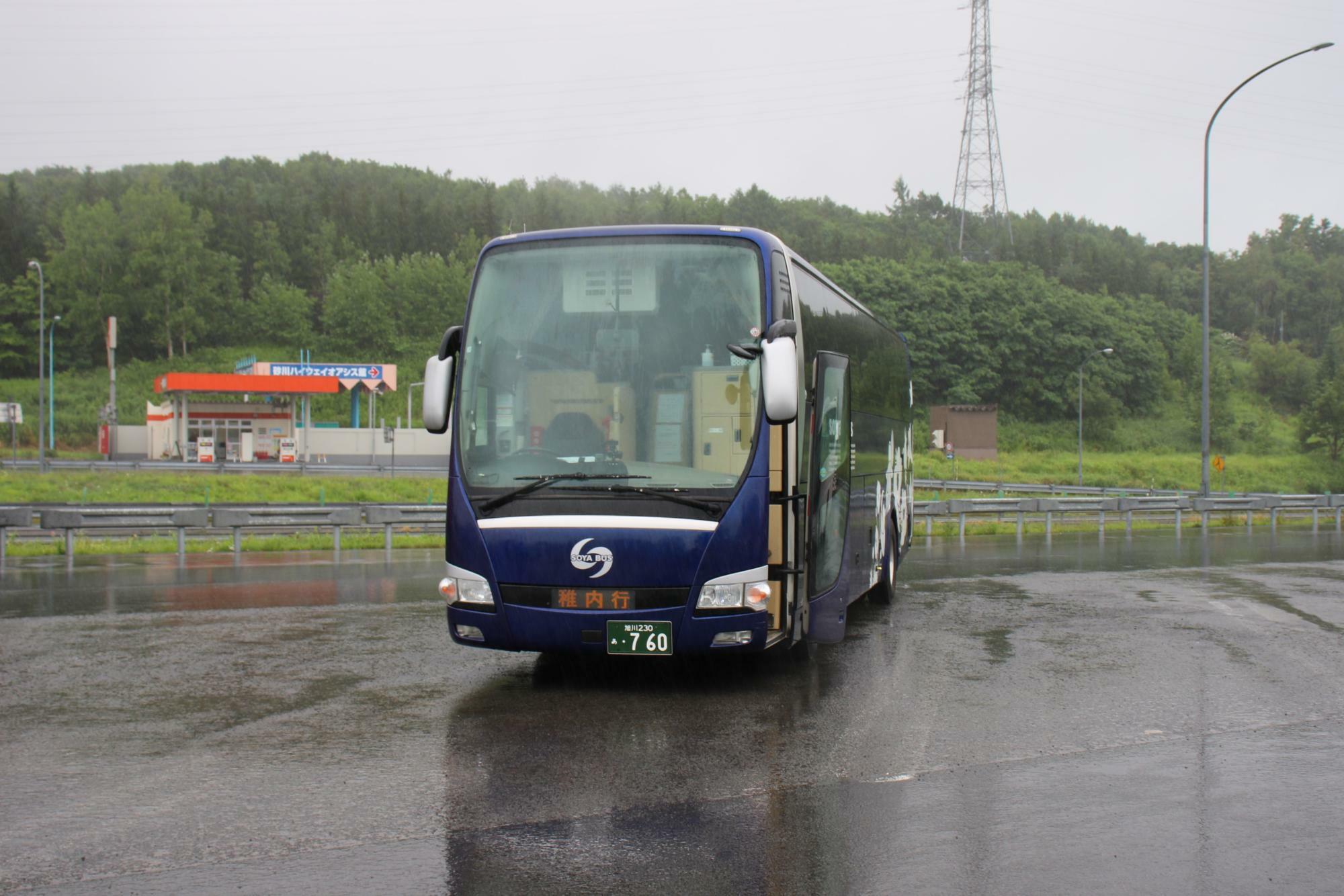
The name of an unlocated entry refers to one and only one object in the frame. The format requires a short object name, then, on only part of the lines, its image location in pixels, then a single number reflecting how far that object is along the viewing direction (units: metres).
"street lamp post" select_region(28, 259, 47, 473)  41.53
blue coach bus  7.72
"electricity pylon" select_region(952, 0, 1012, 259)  67.19
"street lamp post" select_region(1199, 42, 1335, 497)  29.74
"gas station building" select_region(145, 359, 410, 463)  53.50
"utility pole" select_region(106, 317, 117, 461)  56.03
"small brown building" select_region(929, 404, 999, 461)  78.44
